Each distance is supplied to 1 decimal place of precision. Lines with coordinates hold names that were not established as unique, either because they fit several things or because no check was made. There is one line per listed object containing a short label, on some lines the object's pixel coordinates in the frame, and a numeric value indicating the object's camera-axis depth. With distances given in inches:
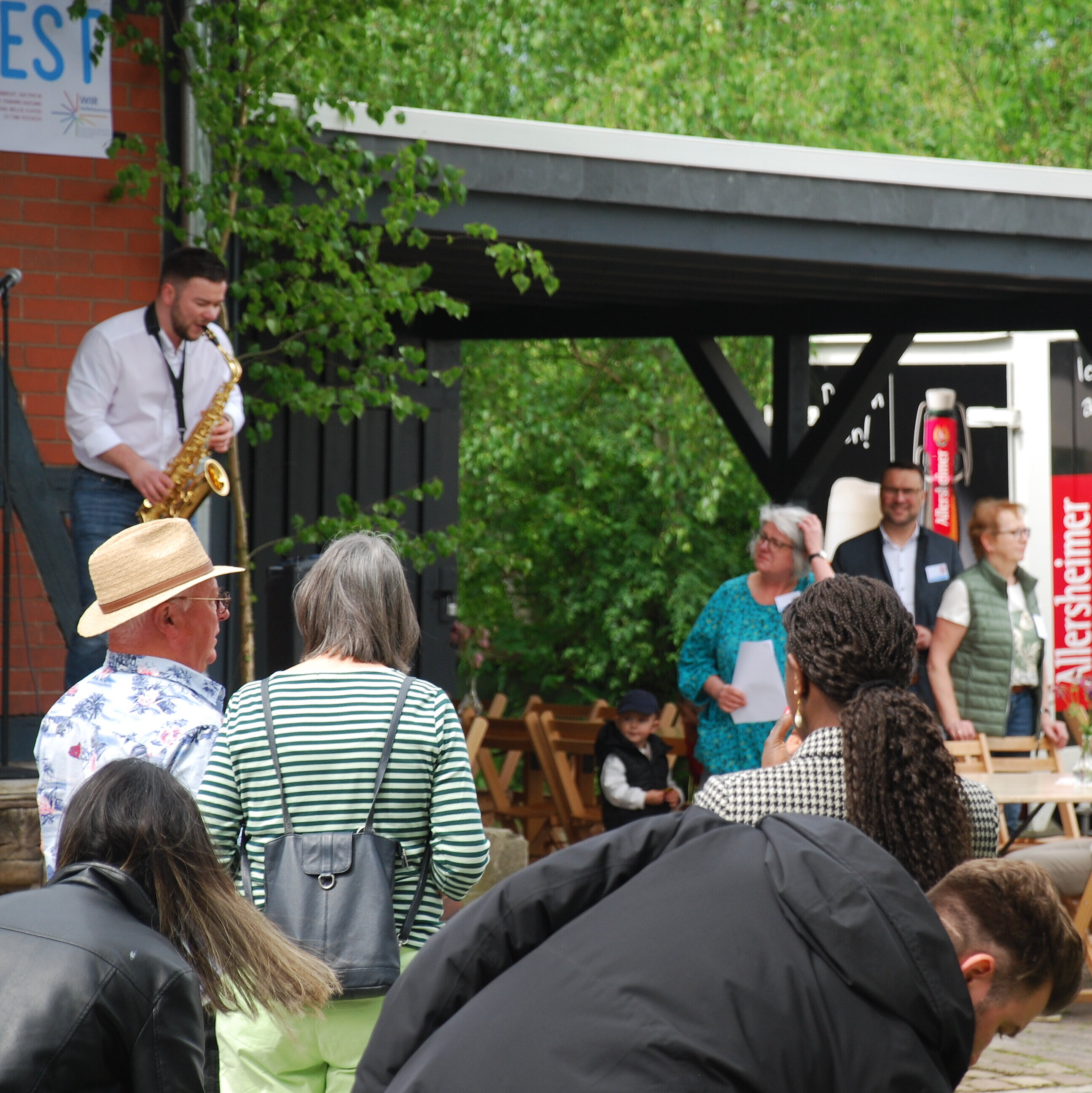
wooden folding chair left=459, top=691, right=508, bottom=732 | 929.5
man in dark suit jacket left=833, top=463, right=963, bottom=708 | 557.6
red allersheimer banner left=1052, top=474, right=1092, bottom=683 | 895.1
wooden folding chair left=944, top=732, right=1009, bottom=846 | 536.1
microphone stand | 372.2
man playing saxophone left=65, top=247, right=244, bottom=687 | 378.3
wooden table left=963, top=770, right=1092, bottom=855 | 465.7
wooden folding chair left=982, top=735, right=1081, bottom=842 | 548.7
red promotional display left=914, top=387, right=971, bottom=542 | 924.0
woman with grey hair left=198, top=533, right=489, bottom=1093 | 207.6
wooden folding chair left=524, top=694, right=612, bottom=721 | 860.0
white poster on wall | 453.4
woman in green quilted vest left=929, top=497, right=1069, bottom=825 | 562.3
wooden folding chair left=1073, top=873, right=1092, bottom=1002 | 444.8
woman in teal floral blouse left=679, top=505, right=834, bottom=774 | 441.7
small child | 596.7
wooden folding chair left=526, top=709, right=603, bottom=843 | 658.8
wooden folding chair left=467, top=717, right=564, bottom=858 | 729.6
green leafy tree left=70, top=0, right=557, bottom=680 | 438.3
